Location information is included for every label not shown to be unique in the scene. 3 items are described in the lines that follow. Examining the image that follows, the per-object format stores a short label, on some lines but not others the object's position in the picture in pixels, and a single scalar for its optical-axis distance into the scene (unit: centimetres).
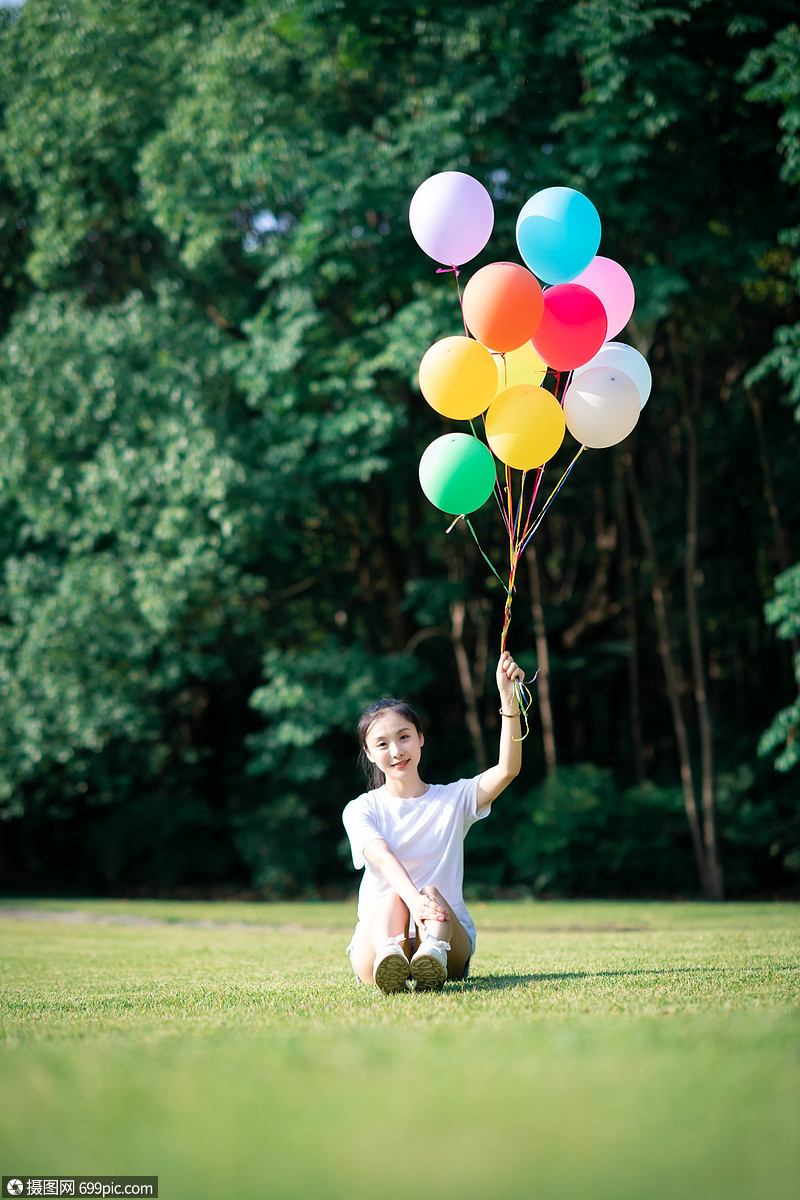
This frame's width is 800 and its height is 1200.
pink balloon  571
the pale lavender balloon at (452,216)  550
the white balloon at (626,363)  562
